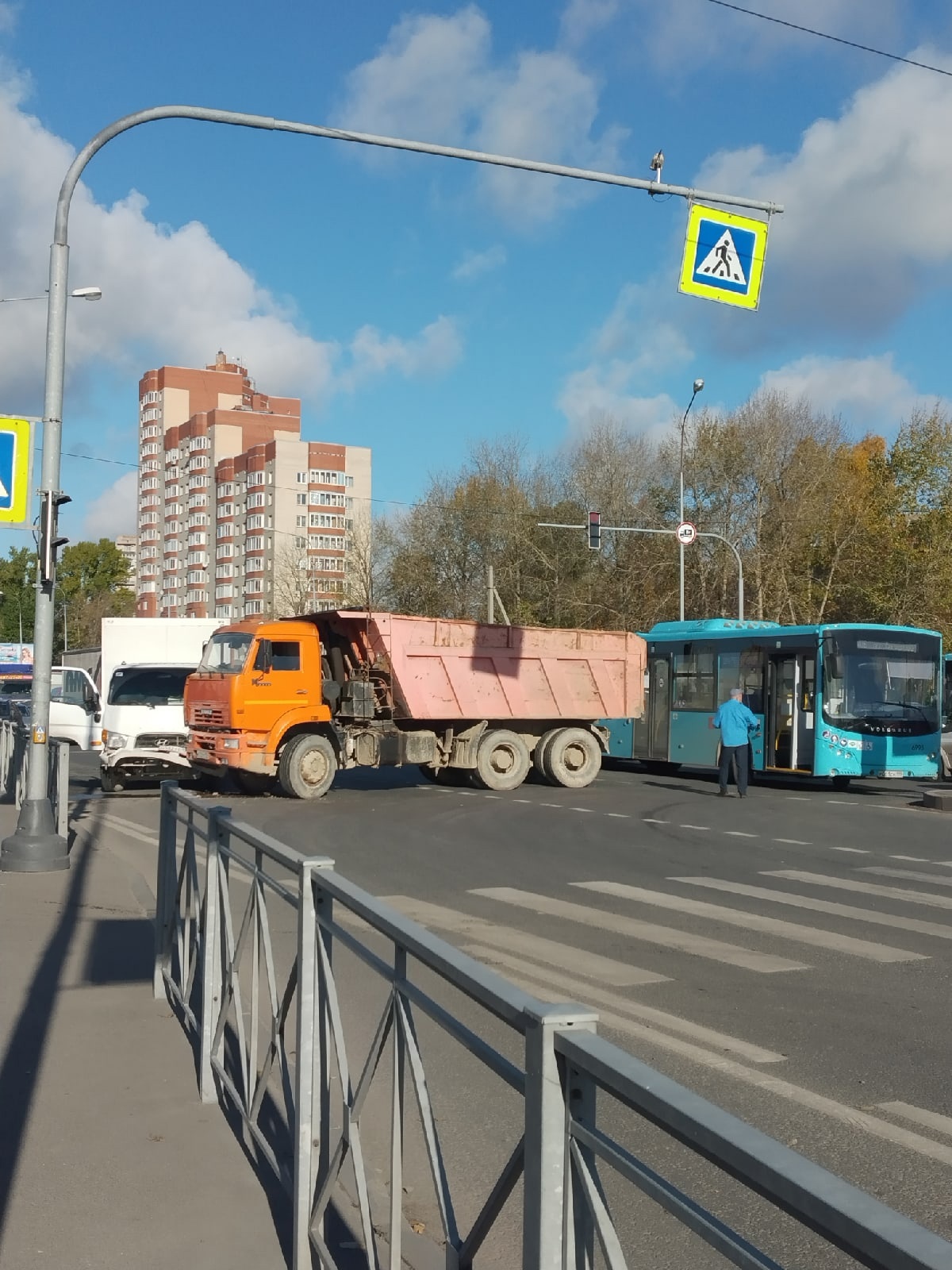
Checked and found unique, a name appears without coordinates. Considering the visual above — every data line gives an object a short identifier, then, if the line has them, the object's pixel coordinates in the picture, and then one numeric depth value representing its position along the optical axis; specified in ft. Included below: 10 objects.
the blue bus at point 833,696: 78.54
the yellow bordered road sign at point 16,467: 38.50
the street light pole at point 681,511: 126.31
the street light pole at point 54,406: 36.35
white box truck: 71.97
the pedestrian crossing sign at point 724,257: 41.45
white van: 84.18
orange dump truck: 68.90
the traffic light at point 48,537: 37.29
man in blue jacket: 69.97
